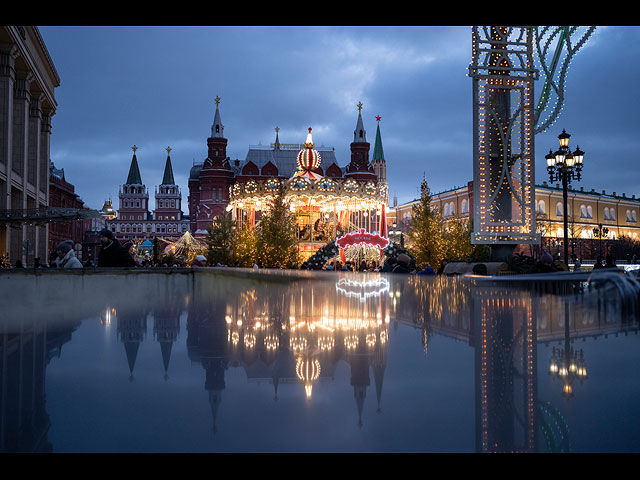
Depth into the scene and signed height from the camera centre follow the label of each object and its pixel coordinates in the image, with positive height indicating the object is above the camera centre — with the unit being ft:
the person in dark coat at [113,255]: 31.83 -0.47
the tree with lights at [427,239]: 70.03 +0.99
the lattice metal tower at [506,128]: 49.67 +10.97
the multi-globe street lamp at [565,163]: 45.20 +7.12
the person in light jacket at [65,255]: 32.48 -0.49
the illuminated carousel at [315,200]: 82.07 +7.56
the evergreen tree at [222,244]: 77.10 +0.40
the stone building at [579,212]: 199.72 +13.79
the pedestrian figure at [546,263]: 33.96 -1.10
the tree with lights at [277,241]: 69.97 +0.74
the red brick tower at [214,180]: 204.85 +25.71
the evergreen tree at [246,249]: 71.61 -0.31
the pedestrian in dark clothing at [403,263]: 34.94 -1.10
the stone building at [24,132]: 73.26 +18.93
